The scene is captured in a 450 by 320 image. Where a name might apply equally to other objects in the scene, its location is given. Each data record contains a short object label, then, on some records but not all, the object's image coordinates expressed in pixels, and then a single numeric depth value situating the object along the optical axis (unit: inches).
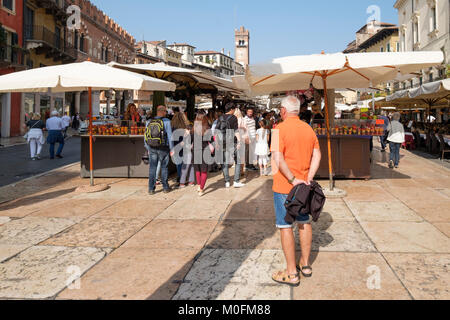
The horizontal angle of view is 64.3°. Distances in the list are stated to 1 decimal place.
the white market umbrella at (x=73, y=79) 252.1
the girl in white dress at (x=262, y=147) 357.4
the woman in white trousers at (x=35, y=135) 465.4
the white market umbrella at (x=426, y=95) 419.0
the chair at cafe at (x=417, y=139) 617.9
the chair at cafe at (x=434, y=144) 521.1
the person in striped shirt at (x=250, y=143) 365.1
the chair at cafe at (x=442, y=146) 464.5
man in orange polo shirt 122.7
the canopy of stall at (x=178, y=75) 354.3
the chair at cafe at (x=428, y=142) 549.5
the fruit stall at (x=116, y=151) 334.6
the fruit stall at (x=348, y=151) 316.2
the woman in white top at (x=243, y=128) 344.8
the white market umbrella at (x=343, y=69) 219.3
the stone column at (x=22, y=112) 877.2
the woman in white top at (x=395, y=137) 384.8
